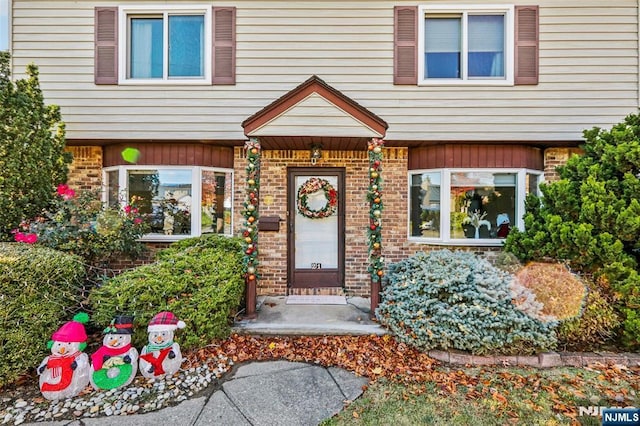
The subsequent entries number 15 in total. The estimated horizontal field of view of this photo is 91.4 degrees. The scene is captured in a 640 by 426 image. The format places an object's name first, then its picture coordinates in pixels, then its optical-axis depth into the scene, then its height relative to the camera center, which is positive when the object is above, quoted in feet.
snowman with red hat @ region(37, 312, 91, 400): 10.09 -5.13
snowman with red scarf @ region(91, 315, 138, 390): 10.57 -5.11
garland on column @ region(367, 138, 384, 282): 14.70 +0.39
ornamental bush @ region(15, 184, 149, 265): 14.83 -0.86
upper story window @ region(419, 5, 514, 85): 18.07 +10.03
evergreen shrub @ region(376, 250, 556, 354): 12.30 -4.07
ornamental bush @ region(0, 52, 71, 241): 14.67 +2.96
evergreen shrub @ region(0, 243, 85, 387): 10.50 -3.34
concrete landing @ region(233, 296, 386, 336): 13.94 -5.09
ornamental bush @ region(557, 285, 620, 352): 12.81 -4.50
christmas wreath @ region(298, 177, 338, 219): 19.29 +1.03
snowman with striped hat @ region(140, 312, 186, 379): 11.03 -4.98
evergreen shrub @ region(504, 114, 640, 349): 12.84 -0.12
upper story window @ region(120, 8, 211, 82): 18.22 +9.79
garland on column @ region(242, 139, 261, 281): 14.89 +0.08
